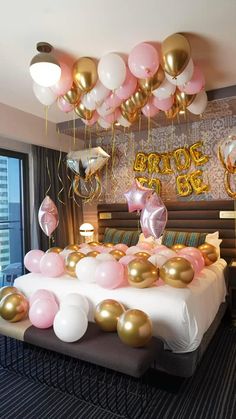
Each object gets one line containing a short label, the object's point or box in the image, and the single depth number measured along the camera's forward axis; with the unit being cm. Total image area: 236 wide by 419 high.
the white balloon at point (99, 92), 237
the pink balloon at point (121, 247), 316
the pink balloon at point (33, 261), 275
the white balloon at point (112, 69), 208
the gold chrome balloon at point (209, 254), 286
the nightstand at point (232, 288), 303
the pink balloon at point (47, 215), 306
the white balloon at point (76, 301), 206
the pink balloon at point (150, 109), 275
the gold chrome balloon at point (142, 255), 261
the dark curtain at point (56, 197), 381
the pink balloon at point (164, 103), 259
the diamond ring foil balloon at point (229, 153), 254
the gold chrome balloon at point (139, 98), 242
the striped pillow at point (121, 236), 380
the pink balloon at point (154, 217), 248
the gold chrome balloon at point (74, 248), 305
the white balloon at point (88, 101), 249
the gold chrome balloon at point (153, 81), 219
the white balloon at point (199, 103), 265
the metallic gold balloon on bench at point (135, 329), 171
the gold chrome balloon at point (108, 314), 194
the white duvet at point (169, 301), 195
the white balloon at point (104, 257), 248
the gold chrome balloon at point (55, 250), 286
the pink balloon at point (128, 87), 230
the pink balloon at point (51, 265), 254
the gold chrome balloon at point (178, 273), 211
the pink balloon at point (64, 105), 258
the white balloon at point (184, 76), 209
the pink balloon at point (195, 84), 233
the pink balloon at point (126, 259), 248
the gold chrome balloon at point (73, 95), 240
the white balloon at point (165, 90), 232
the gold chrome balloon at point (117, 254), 272
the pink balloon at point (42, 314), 204
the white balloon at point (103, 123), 315
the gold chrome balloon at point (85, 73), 217
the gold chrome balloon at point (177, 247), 299
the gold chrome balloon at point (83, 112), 267
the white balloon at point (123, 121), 303
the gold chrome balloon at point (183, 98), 249
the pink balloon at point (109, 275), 218
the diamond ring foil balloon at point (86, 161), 341
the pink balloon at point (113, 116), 291
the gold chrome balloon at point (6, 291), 237
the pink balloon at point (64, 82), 224
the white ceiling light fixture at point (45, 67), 195
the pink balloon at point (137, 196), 279
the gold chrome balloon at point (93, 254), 271
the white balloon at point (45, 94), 237
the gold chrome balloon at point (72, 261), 253
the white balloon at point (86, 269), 234
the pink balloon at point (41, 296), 218
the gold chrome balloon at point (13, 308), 215
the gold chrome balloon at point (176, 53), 185
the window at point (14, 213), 369
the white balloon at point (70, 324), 184
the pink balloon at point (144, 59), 198
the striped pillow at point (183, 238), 343
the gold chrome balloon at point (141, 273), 214
